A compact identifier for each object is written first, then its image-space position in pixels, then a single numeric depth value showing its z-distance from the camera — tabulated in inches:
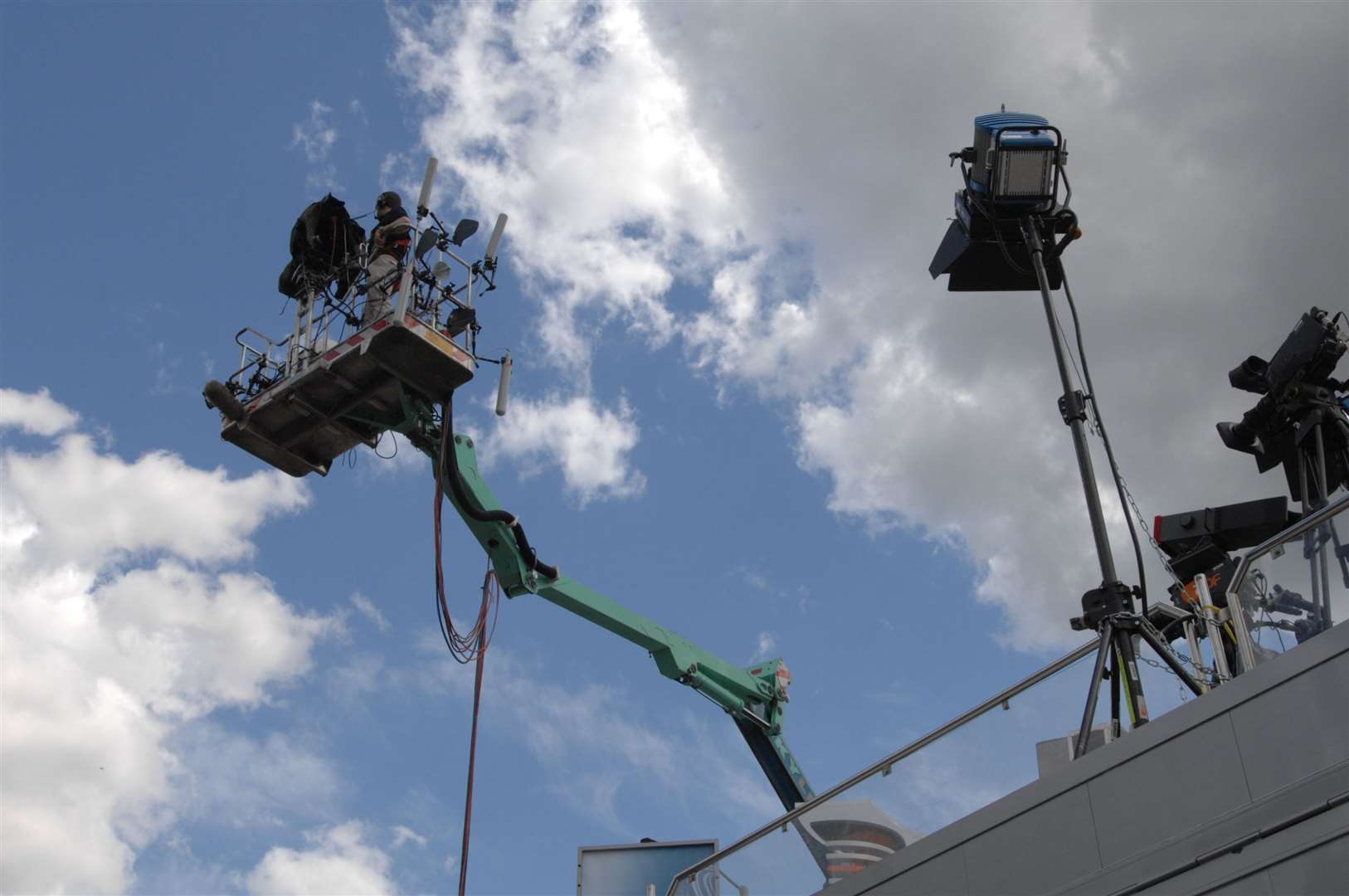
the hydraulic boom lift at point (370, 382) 691.4
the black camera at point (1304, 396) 503.2
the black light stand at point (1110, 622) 384.5
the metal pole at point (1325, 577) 328.5
